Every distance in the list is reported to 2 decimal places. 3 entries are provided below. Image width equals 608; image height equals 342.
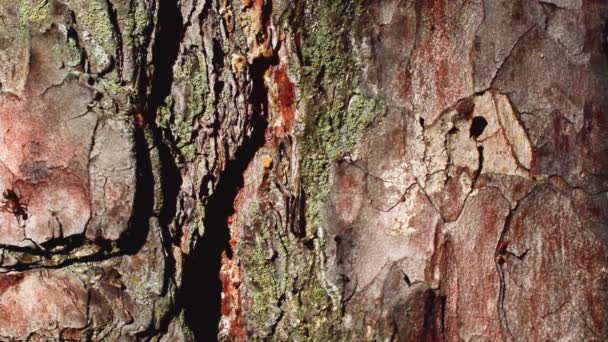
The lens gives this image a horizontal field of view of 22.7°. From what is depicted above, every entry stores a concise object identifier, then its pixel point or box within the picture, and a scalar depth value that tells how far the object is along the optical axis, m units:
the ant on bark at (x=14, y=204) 0.37
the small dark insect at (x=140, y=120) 0.37
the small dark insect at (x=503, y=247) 0.38
